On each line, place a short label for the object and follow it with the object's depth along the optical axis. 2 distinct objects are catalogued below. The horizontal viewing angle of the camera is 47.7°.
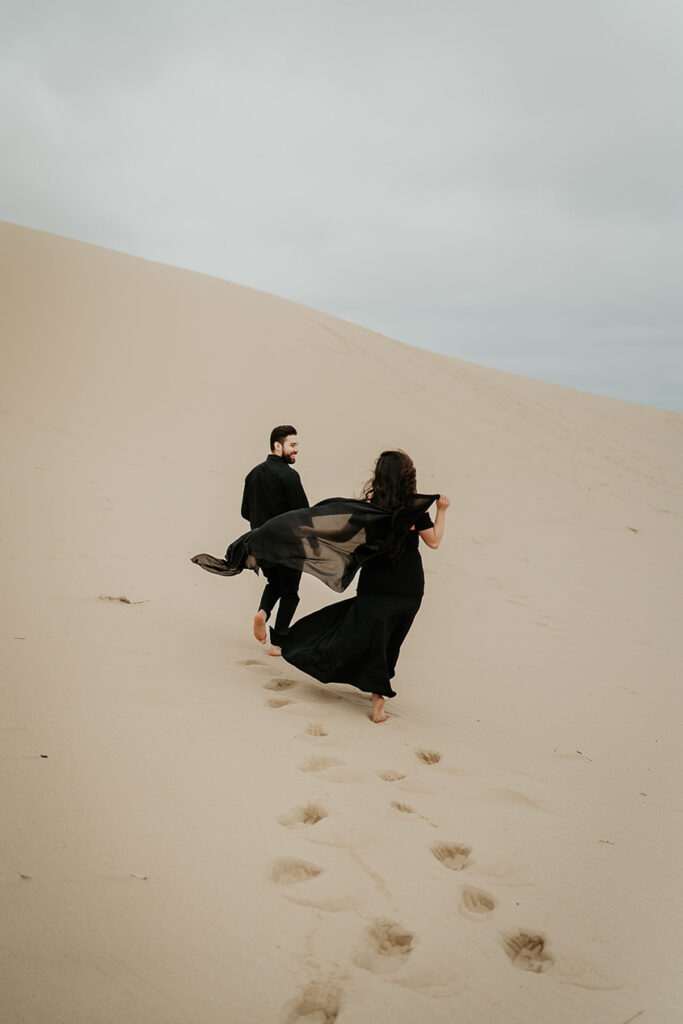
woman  4.22
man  5.18
